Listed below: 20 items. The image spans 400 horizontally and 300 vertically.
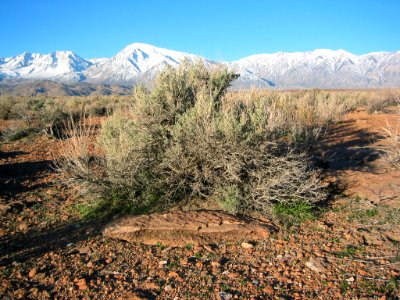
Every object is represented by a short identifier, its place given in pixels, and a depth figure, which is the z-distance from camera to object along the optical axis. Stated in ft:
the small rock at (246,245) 12.41
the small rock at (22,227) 14.74
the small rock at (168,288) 9.77
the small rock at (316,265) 10.61
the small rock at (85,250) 12.21
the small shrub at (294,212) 14.51
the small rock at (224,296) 9.37
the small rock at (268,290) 9.56
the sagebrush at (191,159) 15.11
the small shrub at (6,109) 49.42
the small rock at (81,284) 9.81
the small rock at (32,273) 10.58
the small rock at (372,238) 12.19
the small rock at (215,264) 11.10
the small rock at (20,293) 9.46
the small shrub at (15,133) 32.89
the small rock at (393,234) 12.45
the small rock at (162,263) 11.25
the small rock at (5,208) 16.35
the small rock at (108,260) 11.44
